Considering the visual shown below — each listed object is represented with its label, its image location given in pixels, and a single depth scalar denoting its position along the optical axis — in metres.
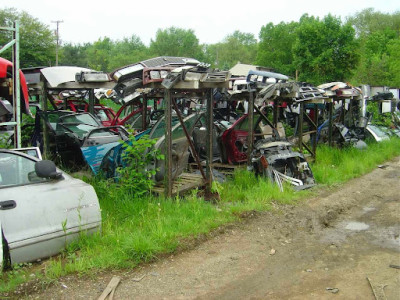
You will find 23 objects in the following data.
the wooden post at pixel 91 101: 11.30
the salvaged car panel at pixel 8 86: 6.51
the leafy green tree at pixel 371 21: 55.84
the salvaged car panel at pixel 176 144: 7.32
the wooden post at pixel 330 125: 13.09
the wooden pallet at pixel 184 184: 7.18
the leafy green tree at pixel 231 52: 77.06
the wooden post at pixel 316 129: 11.95
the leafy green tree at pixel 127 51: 61.03
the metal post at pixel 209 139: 7.58
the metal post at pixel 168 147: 6.78
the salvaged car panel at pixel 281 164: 8.77
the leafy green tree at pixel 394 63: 26.86
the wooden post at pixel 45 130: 8.91
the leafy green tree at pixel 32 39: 38.19
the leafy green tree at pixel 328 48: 25.16
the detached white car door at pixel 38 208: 4.41
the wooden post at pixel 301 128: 11.09
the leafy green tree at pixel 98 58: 62.90
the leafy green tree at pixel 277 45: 42.47
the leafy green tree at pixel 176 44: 62.50
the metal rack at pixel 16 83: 6.16
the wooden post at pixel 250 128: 9.22
